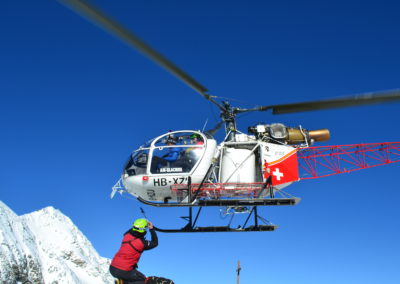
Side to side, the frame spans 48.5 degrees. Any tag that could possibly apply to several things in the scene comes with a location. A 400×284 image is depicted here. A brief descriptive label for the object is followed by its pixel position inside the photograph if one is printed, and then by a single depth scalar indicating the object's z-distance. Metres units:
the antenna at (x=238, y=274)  15.36
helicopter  13.38
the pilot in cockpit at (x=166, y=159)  13.66
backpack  8.54
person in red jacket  8.66
